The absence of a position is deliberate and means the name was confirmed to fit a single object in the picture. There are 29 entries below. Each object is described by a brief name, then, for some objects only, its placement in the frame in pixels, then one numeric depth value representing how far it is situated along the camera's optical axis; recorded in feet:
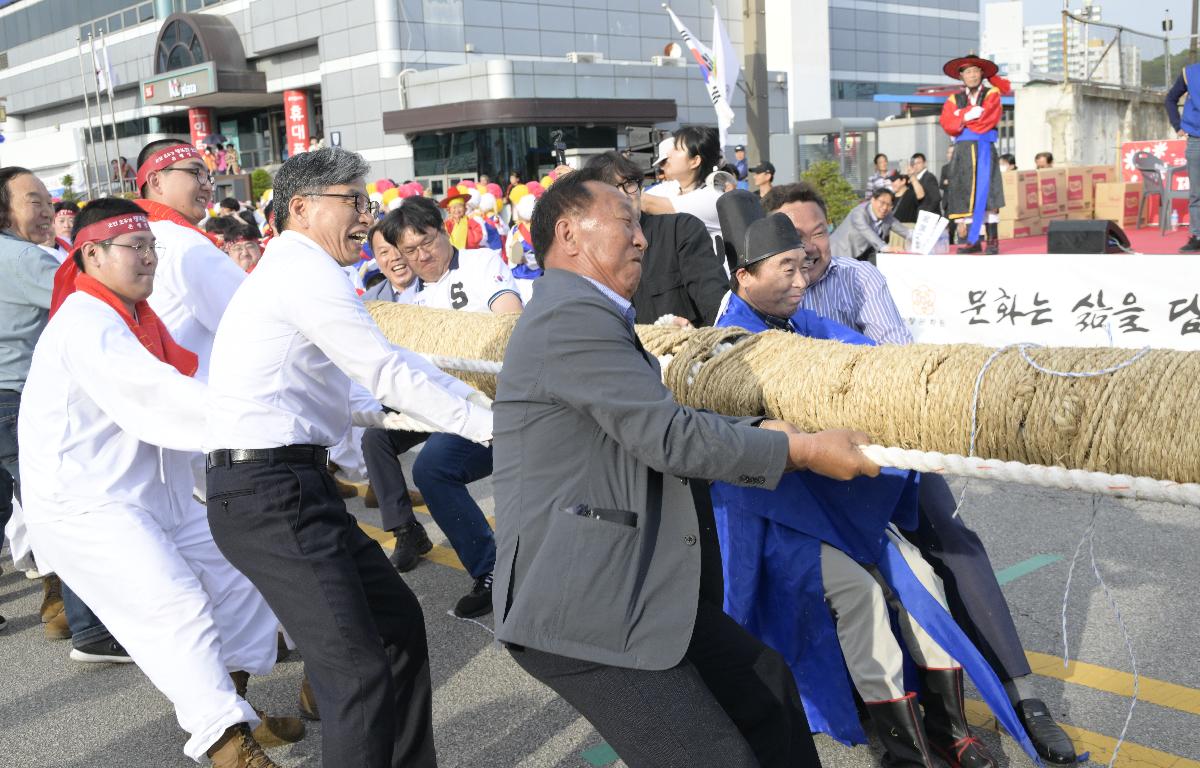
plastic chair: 47.93
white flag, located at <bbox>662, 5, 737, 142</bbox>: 43.83
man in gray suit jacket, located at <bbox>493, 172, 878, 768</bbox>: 7.52
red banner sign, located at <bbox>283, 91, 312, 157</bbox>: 131.85
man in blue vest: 36.14
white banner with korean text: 23.26
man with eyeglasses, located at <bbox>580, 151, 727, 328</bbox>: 17.37
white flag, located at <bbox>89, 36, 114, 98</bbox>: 114.21
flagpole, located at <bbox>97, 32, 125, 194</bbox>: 113.79
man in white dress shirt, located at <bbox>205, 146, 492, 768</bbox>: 10.03
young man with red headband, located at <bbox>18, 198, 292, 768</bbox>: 12.14
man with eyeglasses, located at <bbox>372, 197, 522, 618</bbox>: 16.69
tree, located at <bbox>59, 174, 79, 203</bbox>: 127.75
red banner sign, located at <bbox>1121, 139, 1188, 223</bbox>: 55.67
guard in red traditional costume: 39.91
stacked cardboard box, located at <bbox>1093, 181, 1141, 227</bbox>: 52.75
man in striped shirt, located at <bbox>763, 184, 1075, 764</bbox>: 11.59
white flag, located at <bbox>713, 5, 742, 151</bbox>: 45.78
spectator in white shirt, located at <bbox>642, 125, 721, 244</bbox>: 19.42
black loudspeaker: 28.66
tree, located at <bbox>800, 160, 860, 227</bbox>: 68.95
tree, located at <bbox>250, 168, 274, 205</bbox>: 116.57
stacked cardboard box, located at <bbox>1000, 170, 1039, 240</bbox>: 52.29
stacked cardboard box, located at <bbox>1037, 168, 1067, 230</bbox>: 53.93
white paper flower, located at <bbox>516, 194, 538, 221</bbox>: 37.76
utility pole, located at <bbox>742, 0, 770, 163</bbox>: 46.32
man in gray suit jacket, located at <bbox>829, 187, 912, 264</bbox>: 35.40
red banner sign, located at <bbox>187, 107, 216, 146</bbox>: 149.89
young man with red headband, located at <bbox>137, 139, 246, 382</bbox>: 15.46
